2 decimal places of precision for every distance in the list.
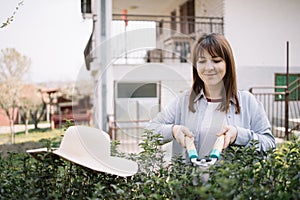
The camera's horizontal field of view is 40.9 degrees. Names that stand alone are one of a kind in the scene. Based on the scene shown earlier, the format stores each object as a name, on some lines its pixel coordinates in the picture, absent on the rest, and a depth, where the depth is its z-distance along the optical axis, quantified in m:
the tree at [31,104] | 8.91
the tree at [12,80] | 7.92
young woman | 1.61
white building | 7.37
